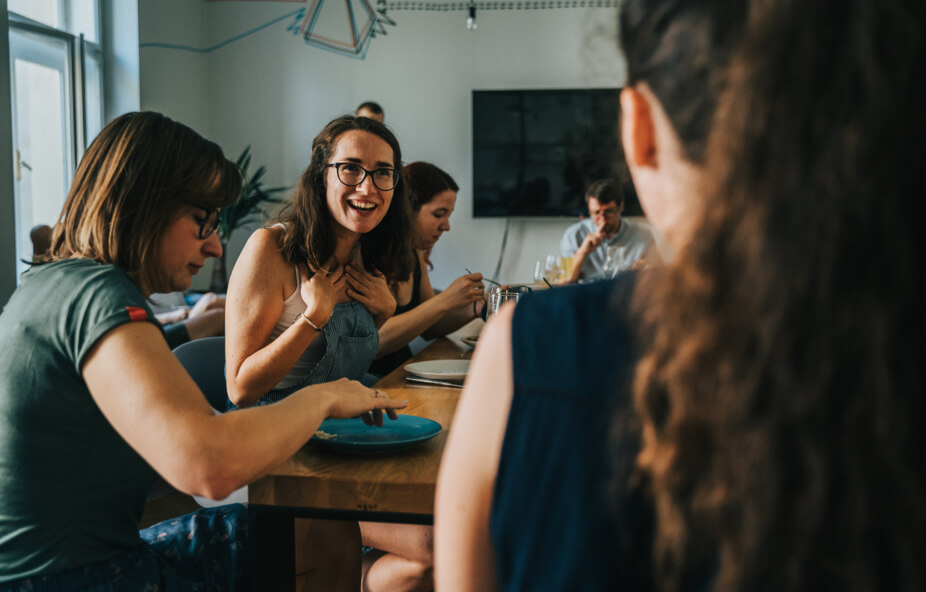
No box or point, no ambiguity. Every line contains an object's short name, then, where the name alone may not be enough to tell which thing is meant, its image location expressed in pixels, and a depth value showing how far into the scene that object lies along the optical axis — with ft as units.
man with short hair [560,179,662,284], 13.42
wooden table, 3.28
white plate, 5.64
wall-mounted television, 16.94
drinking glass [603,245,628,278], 11.46
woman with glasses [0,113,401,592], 2.97
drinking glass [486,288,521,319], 6.04
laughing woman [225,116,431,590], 5.18
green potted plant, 15.75
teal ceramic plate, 3.60
